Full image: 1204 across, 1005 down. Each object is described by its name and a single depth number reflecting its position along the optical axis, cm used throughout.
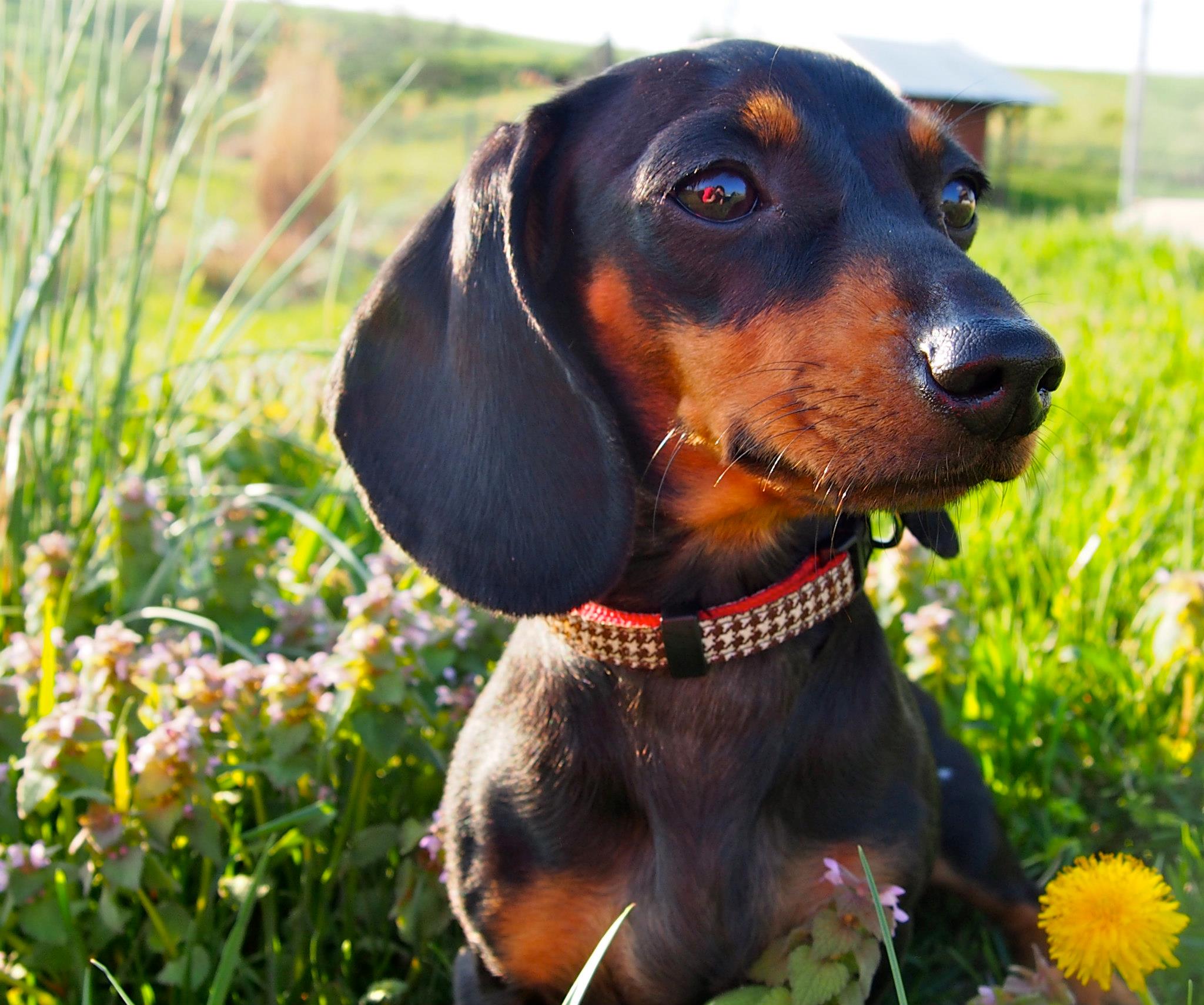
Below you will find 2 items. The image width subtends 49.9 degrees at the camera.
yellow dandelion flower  23
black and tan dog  29
